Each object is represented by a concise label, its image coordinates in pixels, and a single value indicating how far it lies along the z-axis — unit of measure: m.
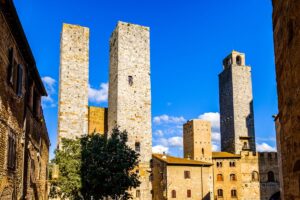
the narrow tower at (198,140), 53.38
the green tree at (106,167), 23.88
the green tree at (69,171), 24.19
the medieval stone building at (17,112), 9.45
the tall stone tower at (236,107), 60.25
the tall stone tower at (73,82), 37.47
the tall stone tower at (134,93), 38.62
